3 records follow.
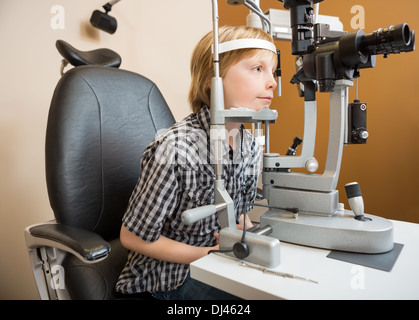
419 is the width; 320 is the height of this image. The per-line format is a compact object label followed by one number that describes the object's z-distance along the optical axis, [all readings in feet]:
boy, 2.15
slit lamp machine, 1.79
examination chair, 2.34
